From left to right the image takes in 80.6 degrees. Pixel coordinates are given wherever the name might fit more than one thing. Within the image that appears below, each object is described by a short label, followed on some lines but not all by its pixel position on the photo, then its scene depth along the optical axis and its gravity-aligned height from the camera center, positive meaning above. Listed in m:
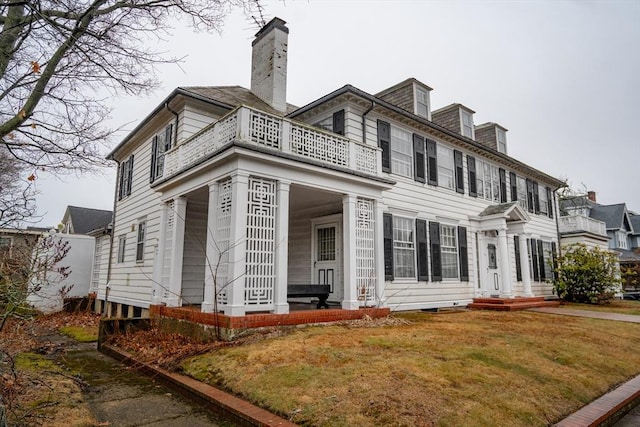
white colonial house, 7.61 +2.04
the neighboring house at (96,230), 16.66 +3.04
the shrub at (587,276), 17.25 -0.03
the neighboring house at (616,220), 34.47 +5.51
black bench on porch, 8.76 -0.38
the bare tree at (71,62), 5.26 +3.21
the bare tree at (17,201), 5.78 +1.24
